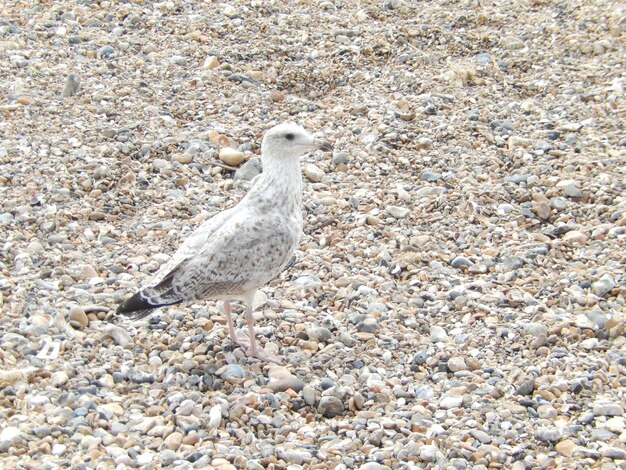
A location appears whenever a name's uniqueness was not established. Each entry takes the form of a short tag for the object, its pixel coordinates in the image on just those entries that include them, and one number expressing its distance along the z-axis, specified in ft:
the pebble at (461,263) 21.90
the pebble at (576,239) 22.39
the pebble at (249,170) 25.71
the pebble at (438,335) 19.22
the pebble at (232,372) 17.99
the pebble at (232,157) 26.20
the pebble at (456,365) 18.11
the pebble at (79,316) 19.29
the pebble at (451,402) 16.88
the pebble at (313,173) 25.91
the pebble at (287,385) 17.57
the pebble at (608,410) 16.14
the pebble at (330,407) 17.07
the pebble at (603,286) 20.20
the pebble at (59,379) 17.01
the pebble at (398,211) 23.84
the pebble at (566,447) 15.37
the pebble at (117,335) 18.79
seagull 18.16
